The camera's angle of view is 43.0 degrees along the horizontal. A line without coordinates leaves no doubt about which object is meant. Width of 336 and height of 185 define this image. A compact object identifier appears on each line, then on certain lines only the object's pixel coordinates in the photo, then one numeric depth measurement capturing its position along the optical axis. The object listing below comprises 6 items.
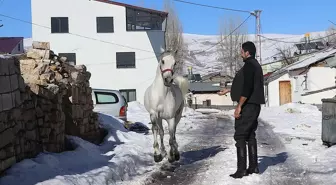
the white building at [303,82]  36.91
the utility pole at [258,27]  40.38
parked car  15.05
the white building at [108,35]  38.88
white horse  8.64
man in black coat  7.00
